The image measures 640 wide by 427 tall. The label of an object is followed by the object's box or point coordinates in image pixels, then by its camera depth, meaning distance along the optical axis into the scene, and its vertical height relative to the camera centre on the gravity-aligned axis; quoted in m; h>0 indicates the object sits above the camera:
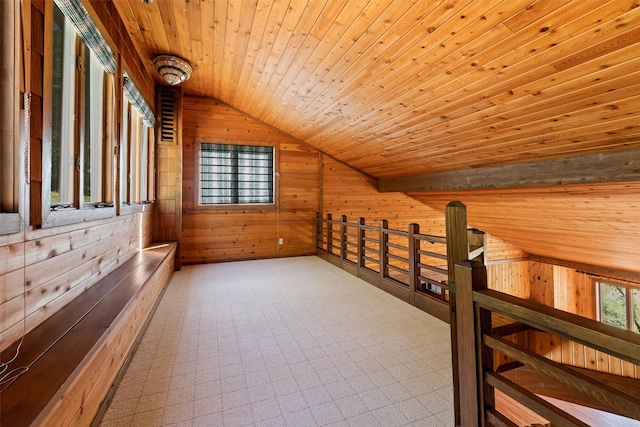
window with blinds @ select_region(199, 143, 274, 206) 4.97 +0.74
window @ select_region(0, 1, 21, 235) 1.12 +0.39
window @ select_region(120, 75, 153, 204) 2.66 +0.72
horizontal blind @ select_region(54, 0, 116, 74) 1.59 +1.16
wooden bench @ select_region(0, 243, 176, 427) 0.93 -0.58
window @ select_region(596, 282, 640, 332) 4.60 -1.54
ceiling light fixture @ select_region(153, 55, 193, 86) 3.29 +1.77
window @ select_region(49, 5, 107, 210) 1.56 +0.59
